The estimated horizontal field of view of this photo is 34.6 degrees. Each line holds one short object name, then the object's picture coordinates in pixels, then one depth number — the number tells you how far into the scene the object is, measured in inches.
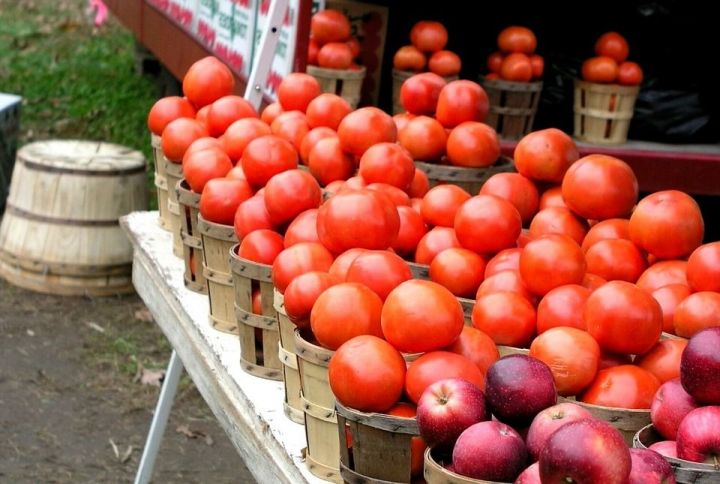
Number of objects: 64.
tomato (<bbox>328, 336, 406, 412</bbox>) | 71.2
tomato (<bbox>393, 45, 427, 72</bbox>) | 186.9
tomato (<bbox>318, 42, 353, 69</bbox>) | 181.2
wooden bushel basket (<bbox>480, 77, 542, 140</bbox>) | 185.3
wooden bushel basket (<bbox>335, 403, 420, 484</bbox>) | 70.6
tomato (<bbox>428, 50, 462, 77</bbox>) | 185.9
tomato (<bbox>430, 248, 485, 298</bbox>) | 92.0
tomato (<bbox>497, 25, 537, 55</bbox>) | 189.3
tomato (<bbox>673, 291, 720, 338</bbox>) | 78.9
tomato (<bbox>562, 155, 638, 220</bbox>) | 97.9
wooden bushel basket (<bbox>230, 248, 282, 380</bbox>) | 99.3
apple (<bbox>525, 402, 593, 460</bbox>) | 62.1
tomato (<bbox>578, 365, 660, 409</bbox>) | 70.9
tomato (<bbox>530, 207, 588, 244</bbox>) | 100.1
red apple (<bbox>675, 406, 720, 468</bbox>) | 60.2
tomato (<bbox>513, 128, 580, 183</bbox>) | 108.2
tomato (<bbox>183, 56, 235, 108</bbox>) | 143.3
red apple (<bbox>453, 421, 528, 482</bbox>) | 60.4
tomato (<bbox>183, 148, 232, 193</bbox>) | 119.3
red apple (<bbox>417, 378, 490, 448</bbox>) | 64.6
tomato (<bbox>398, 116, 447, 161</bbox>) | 124.9
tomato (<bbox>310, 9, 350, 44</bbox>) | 183.3
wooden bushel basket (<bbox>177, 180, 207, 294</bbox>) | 119.3
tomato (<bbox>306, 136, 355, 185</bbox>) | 118.0
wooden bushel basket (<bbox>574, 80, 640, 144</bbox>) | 190.9
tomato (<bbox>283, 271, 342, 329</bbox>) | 83.8
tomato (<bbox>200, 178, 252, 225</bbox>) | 111.7
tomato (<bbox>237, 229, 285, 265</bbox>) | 99.7
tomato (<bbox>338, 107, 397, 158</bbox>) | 116.9
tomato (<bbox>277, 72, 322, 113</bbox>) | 135.9
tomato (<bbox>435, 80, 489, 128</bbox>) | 127.6
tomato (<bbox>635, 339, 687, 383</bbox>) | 75.7
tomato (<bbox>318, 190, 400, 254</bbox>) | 90.9
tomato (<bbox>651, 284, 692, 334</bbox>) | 83.3
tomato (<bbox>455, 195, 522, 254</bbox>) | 93.9
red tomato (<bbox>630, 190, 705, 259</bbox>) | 89.2
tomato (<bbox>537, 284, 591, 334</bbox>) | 80.0
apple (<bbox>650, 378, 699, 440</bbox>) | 64.5
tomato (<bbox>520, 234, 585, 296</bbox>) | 84.3
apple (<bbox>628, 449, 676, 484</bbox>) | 55.7
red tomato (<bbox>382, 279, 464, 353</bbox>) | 74.3
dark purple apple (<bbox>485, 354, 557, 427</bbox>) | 64.7
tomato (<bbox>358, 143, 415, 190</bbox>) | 109.6
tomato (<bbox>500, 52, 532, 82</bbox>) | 185.8
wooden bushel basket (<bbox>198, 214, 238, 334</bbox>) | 109.9
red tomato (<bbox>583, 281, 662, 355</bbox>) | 74.8
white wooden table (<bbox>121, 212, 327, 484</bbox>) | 87.4
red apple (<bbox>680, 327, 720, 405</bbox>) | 63.3
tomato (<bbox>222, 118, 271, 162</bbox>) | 123.7
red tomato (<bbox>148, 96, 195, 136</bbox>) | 142.7
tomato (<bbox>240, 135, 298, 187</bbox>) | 112.9
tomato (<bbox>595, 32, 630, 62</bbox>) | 192.4
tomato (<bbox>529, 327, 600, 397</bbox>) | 72.9
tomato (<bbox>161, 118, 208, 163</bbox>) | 131.7
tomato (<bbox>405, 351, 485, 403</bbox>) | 71.7
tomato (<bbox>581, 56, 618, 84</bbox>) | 189.5
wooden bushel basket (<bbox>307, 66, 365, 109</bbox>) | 180.4
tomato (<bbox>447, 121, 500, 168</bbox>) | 122.2
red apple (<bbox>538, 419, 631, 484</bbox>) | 53.9
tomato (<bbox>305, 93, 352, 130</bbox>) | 126.8
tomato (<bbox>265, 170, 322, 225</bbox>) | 103.3
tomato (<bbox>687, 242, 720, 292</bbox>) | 82.0
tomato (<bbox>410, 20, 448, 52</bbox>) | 188.4
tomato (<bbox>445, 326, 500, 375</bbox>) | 75.7
